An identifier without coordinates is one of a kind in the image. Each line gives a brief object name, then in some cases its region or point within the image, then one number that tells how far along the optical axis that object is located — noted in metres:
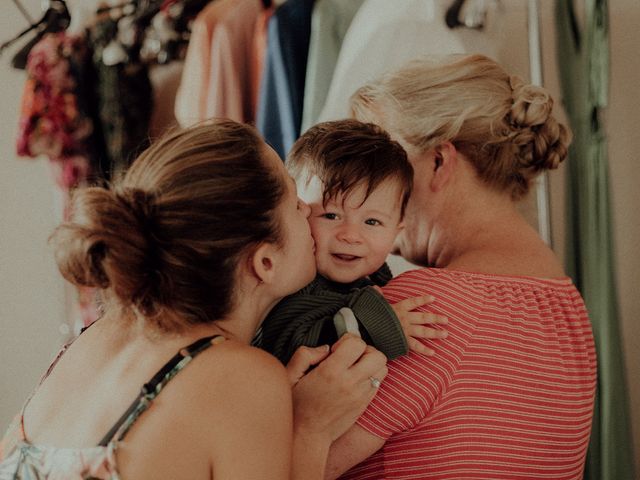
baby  1.14
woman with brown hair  0.90
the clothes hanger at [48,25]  2.23
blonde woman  1.05
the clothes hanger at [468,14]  1.67
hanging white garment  1.68
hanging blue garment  1.83
